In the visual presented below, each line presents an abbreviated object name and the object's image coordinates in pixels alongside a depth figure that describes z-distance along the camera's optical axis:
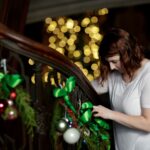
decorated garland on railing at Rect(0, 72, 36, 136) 1.77
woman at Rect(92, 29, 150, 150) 2.21
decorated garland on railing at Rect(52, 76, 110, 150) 2.01
